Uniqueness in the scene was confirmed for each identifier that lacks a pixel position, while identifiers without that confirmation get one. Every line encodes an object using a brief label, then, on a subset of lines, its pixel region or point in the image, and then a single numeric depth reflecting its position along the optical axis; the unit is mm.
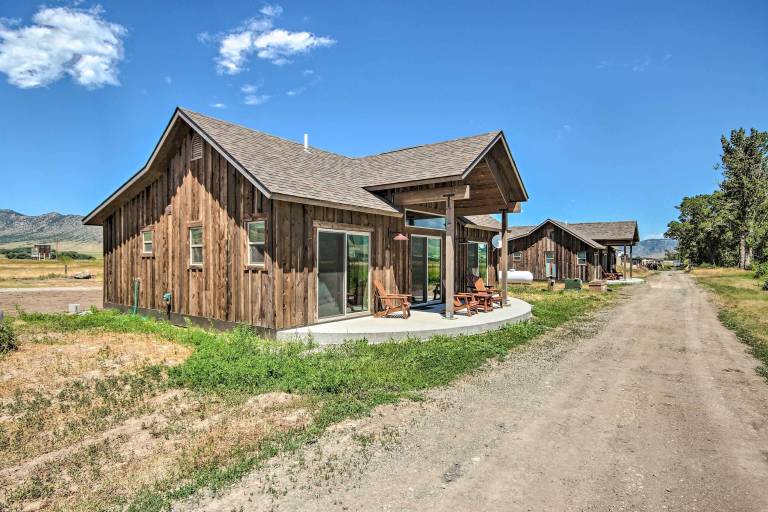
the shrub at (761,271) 31838
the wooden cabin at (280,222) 9695
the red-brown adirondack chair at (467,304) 12315
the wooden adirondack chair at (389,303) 11367
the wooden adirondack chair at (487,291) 14144
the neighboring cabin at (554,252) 33812
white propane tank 31328
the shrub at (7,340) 8023
